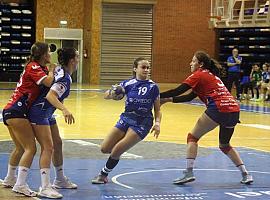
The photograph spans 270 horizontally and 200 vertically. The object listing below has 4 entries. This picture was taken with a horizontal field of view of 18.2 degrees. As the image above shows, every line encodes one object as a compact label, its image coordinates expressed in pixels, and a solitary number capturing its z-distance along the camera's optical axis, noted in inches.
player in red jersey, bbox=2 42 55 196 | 386.8
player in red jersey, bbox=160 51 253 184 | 443.5
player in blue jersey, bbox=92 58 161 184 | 424.2
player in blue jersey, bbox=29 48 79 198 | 381.8
